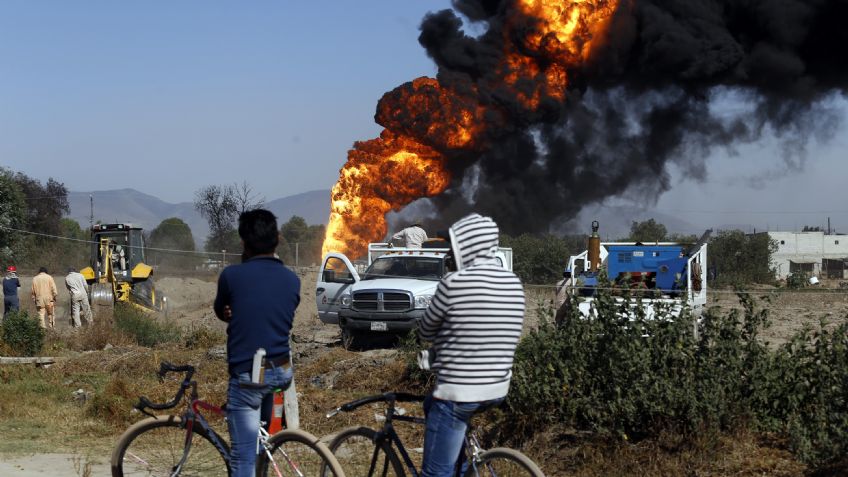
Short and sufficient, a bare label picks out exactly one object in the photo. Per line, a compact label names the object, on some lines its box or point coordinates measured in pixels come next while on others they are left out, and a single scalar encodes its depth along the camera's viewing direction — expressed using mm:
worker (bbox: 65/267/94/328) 23922
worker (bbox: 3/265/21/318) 23234
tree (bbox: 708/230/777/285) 46897
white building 80225
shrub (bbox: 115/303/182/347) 19844
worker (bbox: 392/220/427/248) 19781
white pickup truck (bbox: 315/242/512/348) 16219
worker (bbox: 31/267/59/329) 23547
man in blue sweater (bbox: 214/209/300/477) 5566
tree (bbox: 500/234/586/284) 43344
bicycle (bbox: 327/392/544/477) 5293
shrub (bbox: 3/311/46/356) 16984
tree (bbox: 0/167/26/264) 50844
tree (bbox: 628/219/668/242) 55406
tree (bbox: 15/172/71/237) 69188
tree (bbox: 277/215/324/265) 63000
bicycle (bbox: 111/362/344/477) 5727
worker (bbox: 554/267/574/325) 14150
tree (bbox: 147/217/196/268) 67500
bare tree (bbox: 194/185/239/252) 64562
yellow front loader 27453
